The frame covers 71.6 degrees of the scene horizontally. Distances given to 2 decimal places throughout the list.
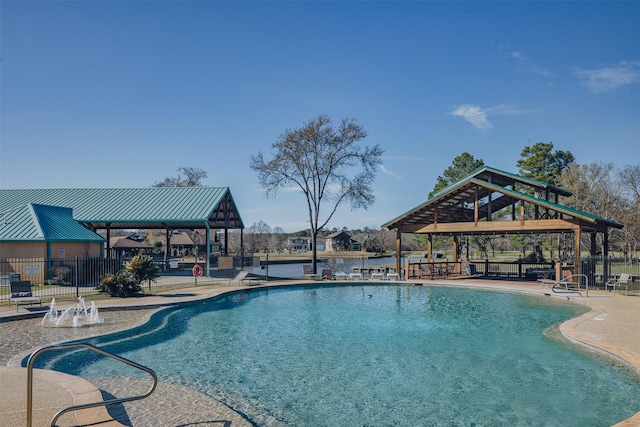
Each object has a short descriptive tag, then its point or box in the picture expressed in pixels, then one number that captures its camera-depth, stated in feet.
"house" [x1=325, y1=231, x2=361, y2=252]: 316.81
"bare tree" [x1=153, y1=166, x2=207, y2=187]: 177.17
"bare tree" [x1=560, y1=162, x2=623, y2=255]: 123.75
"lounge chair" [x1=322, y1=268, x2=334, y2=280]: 83.25
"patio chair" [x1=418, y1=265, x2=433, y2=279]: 82.99
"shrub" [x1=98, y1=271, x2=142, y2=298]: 55.31
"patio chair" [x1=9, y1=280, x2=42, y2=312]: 44.93
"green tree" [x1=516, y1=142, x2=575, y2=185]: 124.06
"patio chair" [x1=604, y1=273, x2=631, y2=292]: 60.93
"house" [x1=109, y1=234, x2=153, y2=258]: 146.79
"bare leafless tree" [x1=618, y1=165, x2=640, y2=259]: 128.57
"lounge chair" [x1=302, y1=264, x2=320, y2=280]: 86.17
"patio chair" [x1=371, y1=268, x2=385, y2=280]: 83.56
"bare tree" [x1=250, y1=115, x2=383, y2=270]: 99.76
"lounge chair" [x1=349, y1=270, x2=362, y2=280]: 82.23
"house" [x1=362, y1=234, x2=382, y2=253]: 294.66
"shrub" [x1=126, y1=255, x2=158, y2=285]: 57.82
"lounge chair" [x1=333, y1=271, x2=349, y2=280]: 85.65
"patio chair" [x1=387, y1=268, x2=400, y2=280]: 81.30
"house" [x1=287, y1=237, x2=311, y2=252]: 341.35
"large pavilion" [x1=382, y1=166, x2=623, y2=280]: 67.67
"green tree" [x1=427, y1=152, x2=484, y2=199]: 125.70
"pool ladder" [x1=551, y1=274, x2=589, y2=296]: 59.16
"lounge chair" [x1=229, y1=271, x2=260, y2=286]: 76.06
